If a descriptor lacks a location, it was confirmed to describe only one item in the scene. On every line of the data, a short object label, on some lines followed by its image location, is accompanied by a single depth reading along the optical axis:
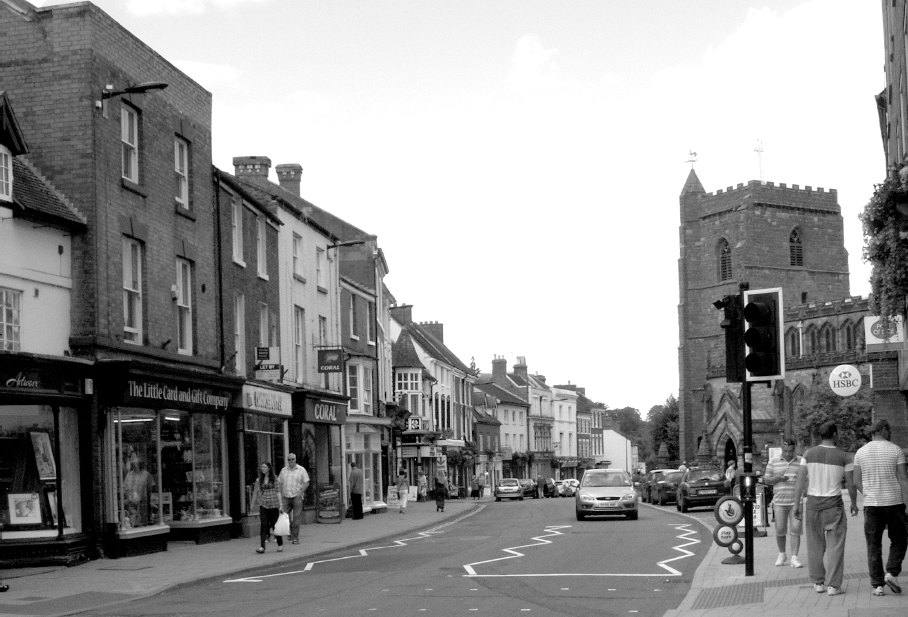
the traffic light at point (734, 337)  13.59
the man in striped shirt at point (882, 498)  11.57
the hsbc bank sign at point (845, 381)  25.97
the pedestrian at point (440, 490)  42.06
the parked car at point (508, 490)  62.97
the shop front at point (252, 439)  26.36
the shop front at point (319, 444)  32.28
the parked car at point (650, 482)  45.06
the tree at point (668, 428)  116.19
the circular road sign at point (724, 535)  15.68
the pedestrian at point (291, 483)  22.97
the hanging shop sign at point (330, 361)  33.22
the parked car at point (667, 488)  42.72
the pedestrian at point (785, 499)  15.62
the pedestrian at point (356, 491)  35.59
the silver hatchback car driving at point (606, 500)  30.83
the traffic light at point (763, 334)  13.06
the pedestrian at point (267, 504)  21.45
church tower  90.12
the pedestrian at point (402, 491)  40.16
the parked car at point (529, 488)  69.69
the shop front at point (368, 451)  40.06
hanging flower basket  9.62
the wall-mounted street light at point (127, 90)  20.28
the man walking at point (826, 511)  11.98
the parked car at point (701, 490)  35.47
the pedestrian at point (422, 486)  61.81
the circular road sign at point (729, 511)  15.52
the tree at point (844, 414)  65.06
